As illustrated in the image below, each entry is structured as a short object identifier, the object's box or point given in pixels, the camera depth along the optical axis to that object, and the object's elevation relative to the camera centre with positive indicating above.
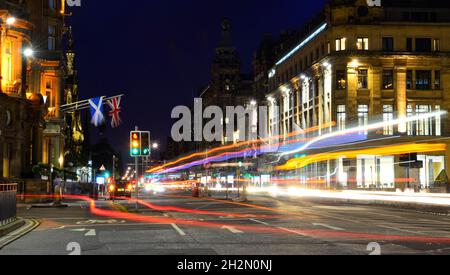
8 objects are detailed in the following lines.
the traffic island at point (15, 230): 18.17 -1.64
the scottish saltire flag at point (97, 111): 49.91 +4.94
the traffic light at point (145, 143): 33.51 +1.65
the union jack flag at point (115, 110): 50.59 +5.00
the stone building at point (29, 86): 47.53 +7.50
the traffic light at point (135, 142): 33.31 +1.70
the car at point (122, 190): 62.62 -1.20
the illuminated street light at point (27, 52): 50.17 +9.36
